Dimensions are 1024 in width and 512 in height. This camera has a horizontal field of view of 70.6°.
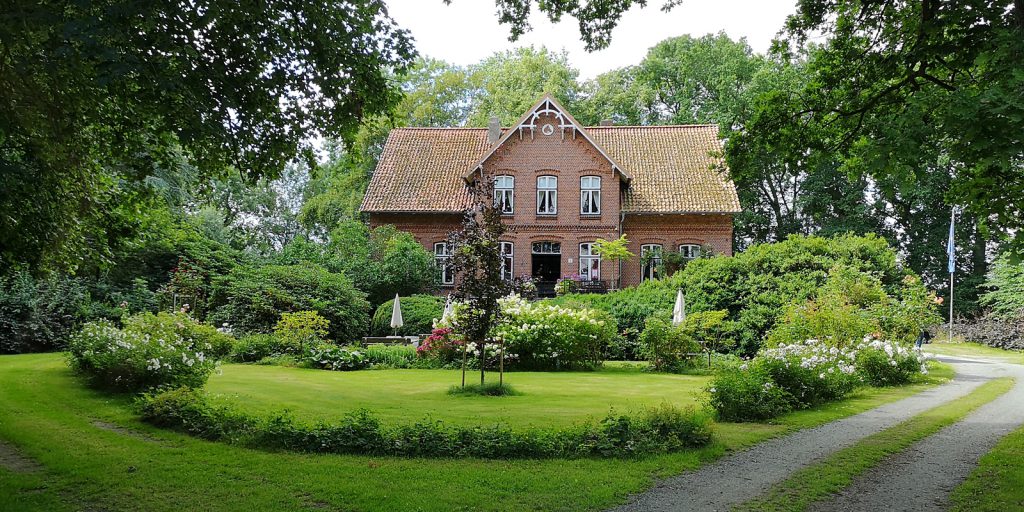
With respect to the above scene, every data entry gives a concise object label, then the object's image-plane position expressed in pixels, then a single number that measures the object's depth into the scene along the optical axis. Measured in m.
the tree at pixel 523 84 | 44.22
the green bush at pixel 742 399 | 10.70
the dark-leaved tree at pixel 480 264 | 12.69
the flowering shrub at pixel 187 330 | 13.71
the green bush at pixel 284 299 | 21.50
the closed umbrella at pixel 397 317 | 21.80
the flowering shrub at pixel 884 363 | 15.01
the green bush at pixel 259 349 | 18.92
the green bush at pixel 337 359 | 17.62
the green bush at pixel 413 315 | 23.94
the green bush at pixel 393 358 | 18.03
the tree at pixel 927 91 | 6.73
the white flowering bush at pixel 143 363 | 11.29
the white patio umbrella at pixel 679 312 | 18.92
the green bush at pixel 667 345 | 18.16
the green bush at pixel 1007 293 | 32.44
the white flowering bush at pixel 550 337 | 17.88
